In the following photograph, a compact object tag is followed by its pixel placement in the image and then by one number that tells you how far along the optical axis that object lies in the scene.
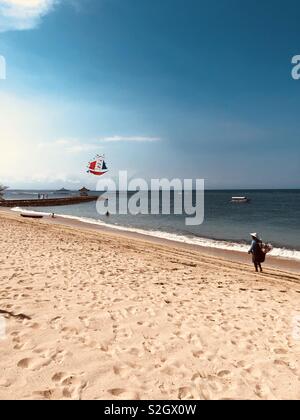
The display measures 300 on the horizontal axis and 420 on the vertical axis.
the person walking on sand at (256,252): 14.29
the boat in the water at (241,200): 104.78
